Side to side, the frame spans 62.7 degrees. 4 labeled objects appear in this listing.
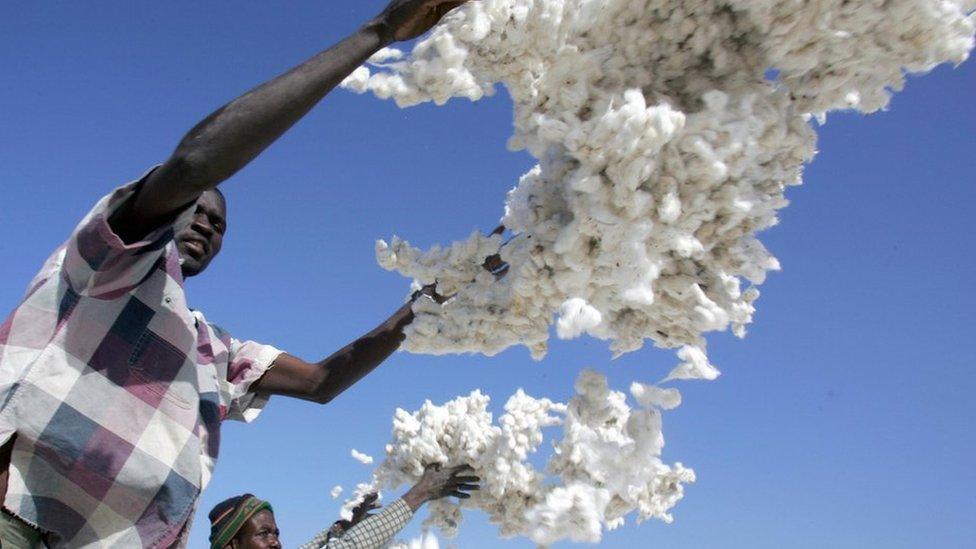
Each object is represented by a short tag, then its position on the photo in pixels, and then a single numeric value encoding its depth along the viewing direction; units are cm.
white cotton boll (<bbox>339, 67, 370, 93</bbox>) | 166
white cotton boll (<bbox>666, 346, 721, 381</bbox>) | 169
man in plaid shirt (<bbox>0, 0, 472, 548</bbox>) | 145
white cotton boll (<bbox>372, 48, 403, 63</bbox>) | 168
